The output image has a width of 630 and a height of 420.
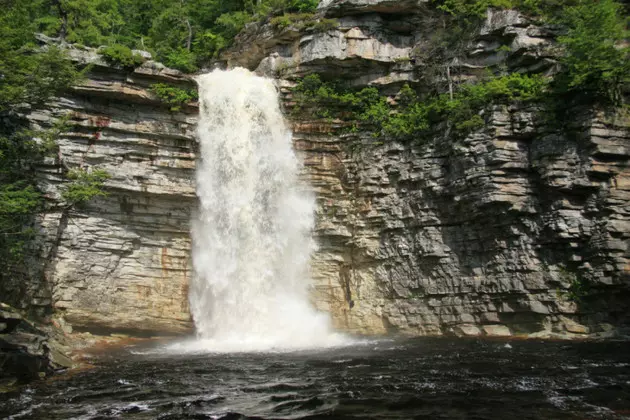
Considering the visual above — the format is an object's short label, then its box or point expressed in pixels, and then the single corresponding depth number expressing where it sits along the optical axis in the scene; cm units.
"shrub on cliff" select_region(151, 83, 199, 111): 2138
